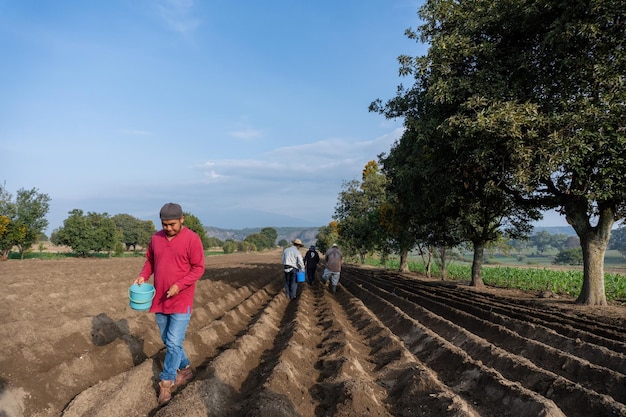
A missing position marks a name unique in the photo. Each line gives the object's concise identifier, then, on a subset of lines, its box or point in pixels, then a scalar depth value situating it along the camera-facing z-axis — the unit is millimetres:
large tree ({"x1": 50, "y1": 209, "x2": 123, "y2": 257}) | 52562
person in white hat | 11914
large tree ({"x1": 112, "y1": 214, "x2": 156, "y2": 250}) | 111212
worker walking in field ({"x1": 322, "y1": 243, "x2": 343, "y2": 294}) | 14555
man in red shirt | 4422
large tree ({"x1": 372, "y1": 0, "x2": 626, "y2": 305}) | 10195
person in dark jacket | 15414
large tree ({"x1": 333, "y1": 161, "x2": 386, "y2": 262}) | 38712
